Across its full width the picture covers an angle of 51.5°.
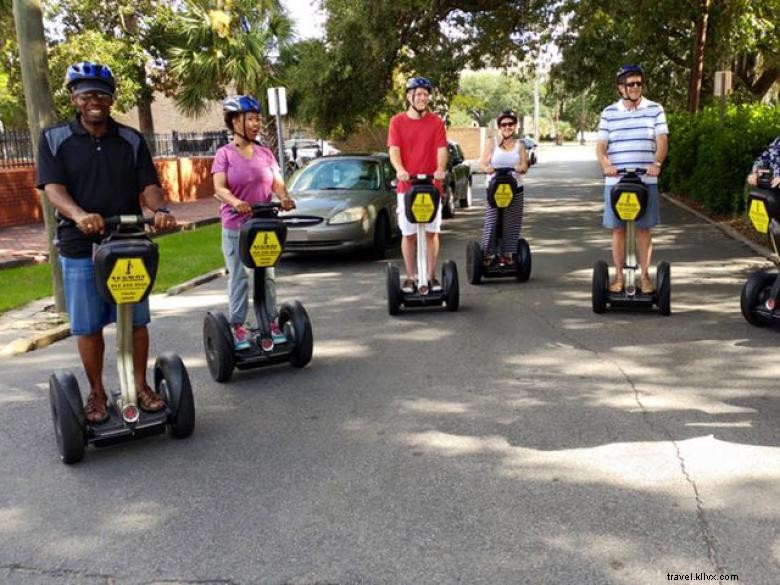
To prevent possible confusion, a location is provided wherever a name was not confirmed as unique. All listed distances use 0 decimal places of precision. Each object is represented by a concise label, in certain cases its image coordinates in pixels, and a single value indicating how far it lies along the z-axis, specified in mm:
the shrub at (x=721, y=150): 13469
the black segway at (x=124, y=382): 4188
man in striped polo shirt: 7121
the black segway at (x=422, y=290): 7672
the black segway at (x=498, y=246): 8828
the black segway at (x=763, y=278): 6027
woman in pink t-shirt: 5812
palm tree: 21781
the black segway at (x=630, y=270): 7047
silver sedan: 11352
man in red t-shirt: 7406
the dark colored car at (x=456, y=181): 17375
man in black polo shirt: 4246
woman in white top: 8867
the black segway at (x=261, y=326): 5555
